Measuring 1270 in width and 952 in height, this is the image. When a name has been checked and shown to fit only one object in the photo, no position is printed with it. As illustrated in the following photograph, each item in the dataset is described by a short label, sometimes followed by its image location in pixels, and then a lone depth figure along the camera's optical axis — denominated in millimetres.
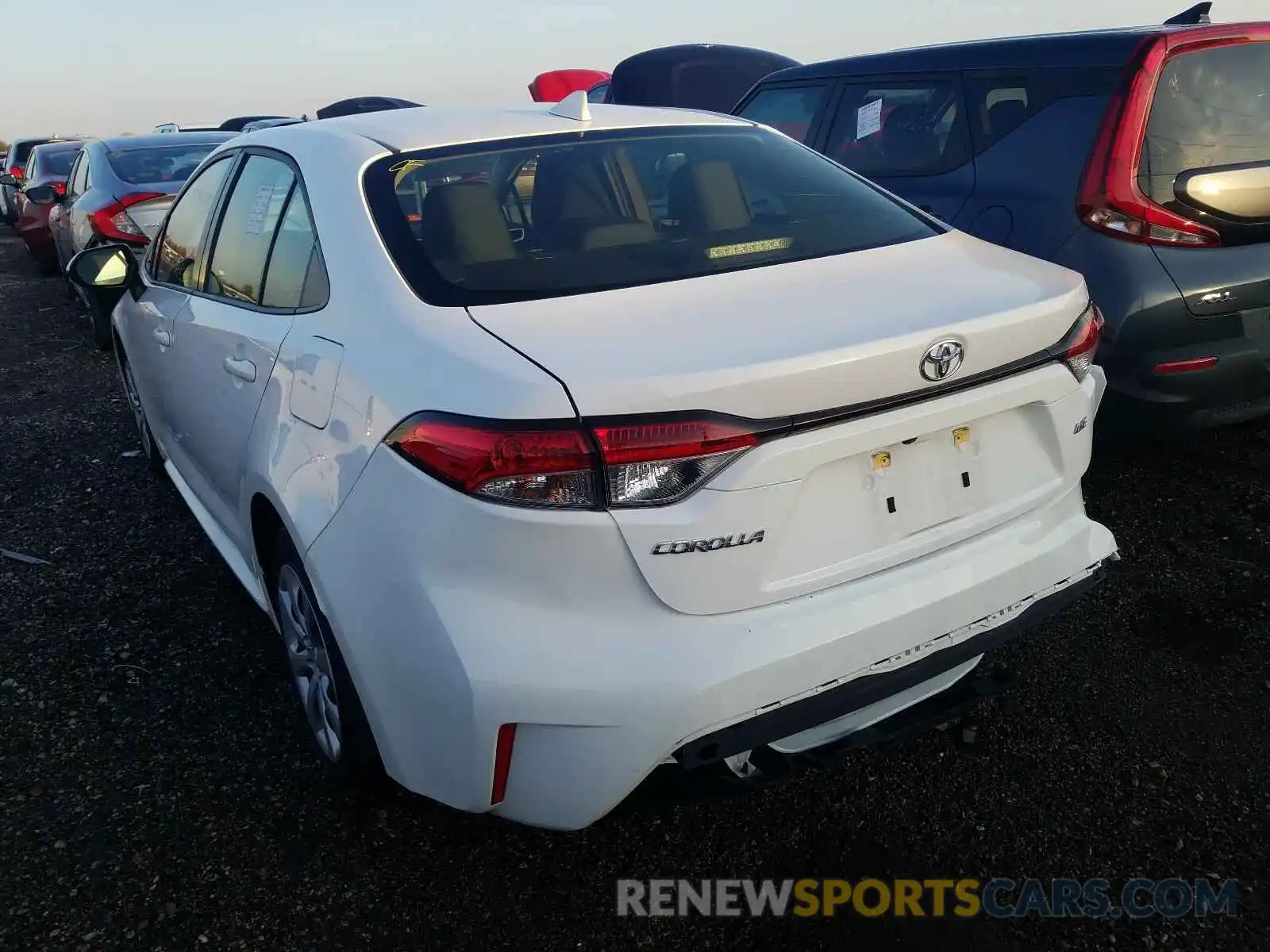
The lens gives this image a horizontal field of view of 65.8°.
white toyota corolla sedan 1633
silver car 6750
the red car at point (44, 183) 10805
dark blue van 3299
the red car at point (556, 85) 15367
